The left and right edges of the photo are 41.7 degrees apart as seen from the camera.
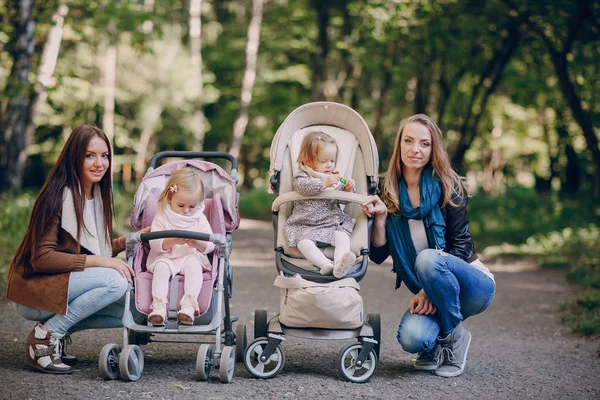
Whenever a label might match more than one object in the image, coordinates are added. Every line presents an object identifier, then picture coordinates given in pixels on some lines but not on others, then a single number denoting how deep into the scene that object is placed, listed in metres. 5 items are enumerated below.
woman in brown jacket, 5.12
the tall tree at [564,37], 14.98
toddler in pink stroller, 5.02
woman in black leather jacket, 5.50
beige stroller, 5.23
